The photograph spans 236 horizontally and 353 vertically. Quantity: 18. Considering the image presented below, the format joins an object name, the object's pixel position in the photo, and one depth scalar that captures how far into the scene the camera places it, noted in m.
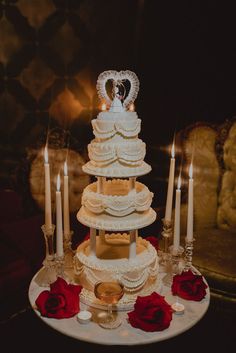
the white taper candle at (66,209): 2.22
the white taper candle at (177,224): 2.07
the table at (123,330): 1.79
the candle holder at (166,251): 2.26
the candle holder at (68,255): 2.35
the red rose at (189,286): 2.08
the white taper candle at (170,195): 2.21
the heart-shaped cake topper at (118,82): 1.97
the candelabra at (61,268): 2.11
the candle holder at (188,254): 2.07
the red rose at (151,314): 1.84
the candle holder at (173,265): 2.21
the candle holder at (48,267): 2.06
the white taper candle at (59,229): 1.98
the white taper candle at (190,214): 2.01
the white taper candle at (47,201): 1.96
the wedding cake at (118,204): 1.97
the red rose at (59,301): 1.93
